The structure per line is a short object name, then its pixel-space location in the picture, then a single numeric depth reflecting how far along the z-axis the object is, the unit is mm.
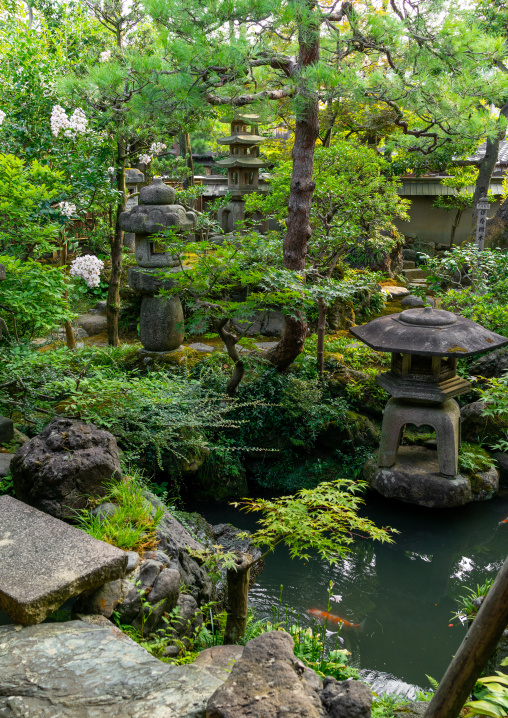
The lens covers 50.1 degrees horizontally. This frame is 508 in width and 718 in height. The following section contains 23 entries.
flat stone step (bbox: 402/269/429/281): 16438
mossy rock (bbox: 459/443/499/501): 7051
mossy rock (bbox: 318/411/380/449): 7621
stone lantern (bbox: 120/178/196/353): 7469
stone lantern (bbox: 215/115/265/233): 14688
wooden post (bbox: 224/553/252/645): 3293
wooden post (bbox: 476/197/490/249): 9680
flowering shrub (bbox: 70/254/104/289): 6445
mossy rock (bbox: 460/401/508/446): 7631
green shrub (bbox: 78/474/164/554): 3865
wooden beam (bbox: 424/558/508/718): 1946
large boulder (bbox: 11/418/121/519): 4008
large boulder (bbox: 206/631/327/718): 1967
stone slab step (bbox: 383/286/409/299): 13338
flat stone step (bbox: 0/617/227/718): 2221
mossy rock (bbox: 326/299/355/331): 10391
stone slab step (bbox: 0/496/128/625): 2768
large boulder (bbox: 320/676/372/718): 2113
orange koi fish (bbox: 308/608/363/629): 5008
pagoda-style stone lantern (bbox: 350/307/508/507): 6461
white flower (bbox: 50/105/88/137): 6926
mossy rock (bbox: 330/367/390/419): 7871
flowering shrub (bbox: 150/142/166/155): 9077
